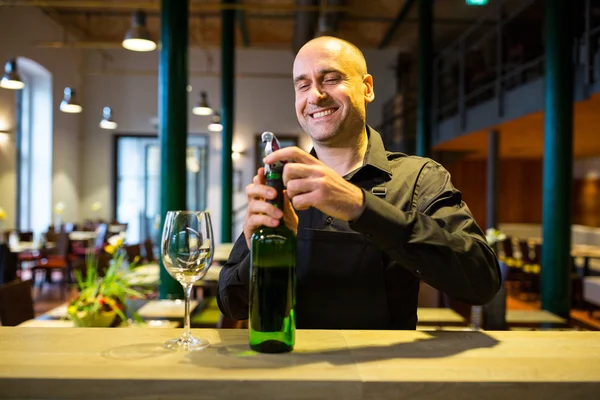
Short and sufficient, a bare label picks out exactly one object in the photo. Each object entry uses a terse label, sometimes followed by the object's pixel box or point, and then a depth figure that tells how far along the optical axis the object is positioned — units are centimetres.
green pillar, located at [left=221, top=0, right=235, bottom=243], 920
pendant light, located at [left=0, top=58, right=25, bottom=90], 692
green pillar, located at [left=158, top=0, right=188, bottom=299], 427
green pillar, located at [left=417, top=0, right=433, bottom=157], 865
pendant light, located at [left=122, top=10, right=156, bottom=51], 520
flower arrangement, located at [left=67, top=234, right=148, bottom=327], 252
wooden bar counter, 80
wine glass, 106
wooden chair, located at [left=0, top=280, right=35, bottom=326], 289
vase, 251
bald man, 112
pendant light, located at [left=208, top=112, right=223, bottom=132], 1096
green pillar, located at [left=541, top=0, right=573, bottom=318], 482
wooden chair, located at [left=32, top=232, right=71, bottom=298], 845
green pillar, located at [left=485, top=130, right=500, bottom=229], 912
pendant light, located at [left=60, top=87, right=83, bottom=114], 789
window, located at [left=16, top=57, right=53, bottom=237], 1175
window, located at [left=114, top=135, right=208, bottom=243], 1434
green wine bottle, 95
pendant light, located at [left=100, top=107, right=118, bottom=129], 1048
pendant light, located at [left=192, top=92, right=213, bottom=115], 960
